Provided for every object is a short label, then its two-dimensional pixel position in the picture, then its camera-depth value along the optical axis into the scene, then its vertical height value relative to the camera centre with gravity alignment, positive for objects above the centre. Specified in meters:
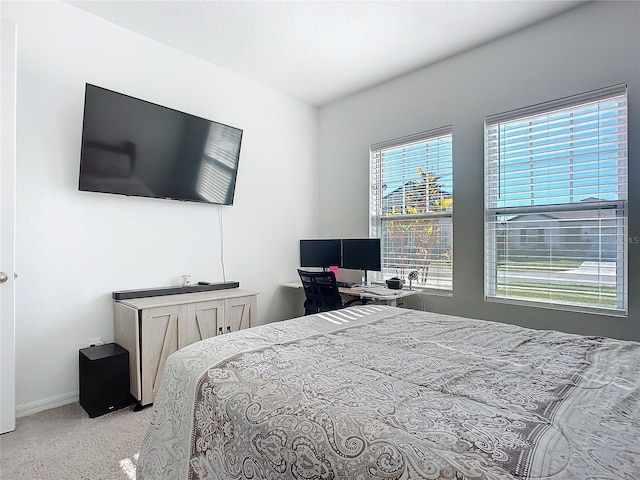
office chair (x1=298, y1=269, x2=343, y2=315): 3.23 -0.46
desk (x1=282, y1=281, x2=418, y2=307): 3.12 -0.46
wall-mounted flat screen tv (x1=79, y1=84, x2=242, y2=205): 2.57 +0.77
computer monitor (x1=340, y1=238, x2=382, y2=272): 3.57 -0.11
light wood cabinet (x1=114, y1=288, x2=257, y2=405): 2.45 -0.65
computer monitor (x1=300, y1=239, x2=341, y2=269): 3.95 -0.11
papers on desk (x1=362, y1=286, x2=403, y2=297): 3.20 -0.45
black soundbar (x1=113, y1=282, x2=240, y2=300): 2.73 -0.42
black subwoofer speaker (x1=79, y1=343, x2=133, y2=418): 2.32 -0.96
